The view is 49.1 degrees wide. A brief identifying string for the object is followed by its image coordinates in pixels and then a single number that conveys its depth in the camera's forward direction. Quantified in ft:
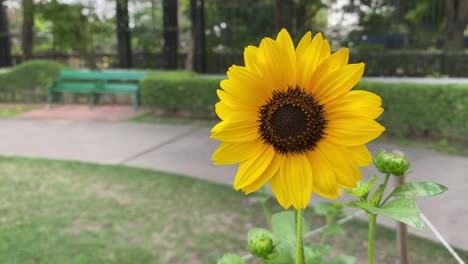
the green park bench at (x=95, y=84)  33.78
